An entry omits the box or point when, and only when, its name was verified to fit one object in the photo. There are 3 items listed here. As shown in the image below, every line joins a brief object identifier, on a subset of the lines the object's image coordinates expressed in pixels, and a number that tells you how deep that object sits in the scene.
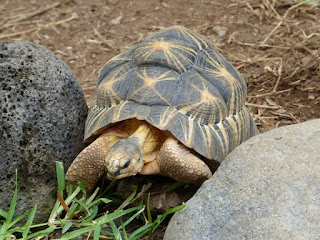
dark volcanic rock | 4.94
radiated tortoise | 4.89
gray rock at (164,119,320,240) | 3.80
